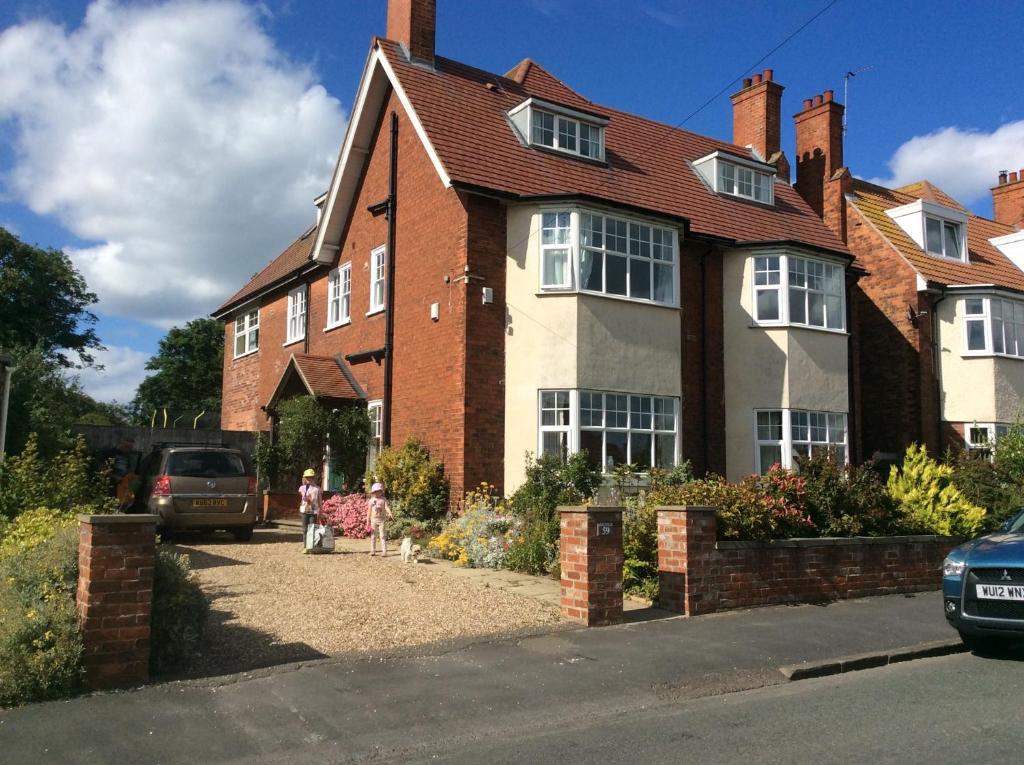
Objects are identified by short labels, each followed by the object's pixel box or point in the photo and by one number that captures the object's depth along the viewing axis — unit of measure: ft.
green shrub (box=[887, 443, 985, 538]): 42.80
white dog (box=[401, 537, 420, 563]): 41.55
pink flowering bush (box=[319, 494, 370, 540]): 53.06
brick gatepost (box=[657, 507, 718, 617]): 31.60
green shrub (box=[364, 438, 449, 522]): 50.11
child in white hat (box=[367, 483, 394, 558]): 43.19
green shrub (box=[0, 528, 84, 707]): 18.89
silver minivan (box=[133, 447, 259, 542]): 44.83
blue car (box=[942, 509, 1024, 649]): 25.36
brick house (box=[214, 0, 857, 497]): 50.52
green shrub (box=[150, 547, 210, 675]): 21.83
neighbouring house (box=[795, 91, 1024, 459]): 69.92
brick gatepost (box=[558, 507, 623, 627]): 29.04
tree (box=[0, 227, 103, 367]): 128.88
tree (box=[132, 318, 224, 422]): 183.42
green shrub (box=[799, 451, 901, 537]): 38.19
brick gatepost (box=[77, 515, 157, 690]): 20.13
